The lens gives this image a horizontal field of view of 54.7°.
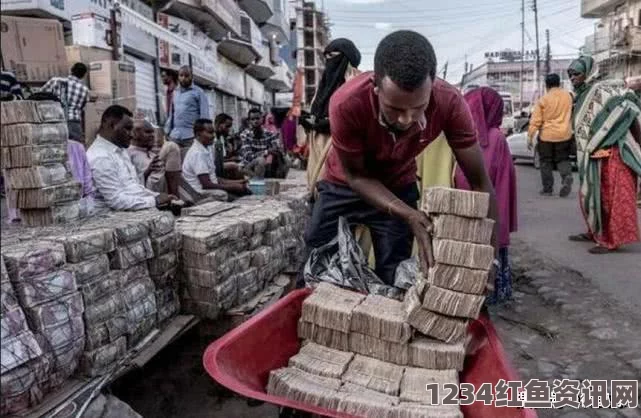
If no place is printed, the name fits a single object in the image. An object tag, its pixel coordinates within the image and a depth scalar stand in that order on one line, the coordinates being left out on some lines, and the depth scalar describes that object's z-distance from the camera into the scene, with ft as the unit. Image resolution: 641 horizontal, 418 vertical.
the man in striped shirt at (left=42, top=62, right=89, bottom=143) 18.29
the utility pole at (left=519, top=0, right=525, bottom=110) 155.28
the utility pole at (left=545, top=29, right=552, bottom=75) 139.33
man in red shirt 7.07
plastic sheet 9.05
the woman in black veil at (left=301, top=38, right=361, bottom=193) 15.10
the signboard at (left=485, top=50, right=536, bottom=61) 220.39
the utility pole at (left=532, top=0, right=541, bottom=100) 141.61
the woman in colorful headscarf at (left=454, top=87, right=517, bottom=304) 14.40
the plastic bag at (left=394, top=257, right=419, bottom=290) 8.79
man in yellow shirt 31.09
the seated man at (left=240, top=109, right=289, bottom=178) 30.96
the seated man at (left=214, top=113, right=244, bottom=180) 25.02
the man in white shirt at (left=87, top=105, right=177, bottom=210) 13.96
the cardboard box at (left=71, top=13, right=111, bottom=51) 26.71
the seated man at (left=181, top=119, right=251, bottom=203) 20.62
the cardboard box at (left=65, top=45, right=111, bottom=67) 25.34
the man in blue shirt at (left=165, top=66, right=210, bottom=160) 25.59
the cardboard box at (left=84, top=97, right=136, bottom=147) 21.93
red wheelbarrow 6.52
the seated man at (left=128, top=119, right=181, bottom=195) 18.39
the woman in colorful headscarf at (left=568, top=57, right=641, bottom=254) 18.65
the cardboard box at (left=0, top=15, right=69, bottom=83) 21.45
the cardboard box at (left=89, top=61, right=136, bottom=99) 25.12
